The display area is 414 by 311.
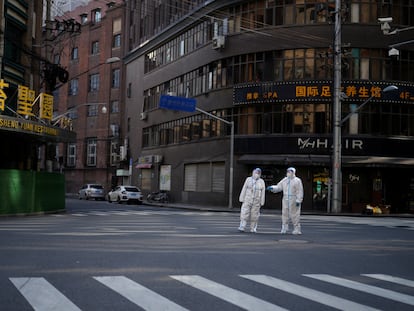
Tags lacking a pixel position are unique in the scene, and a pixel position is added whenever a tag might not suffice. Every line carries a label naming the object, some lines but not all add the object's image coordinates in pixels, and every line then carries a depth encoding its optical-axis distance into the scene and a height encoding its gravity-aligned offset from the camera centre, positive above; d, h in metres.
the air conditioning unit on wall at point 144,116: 53.09 +6.57
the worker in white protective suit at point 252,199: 16.12 -0.37
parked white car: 43.22 -0.87
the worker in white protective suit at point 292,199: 15.99 -0.34
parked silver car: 51.53 -0.83
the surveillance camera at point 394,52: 26.66 +6.66
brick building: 61.19 +9.86
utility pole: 32.44 +3.83
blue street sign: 36.06 +5.39
